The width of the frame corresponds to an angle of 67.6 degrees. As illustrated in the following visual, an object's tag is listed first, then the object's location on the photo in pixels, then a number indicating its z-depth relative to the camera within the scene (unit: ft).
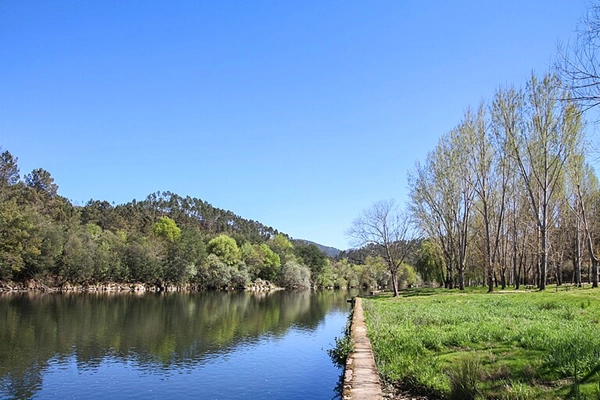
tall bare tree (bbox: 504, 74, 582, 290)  107.04
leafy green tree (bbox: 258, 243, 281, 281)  383.65
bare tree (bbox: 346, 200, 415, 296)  151.84
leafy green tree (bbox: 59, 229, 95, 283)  220.84
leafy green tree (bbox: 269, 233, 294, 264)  425.07
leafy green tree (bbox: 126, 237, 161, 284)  266.57
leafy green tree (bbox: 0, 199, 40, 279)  188.34
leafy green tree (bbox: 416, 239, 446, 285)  207.14
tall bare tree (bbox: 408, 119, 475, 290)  136.15
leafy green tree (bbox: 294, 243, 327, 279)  441.68
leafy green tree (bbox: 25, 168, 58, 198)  343.32
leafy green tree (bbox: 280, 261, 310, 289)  384.68
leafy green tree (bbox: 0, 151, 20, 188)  230.68
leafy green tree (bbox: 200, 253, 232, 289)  315.37
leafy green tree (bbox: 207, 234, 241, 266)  346.13
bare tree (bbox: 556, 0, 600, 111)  41.88
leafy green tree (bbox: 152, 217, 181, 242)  370.53
